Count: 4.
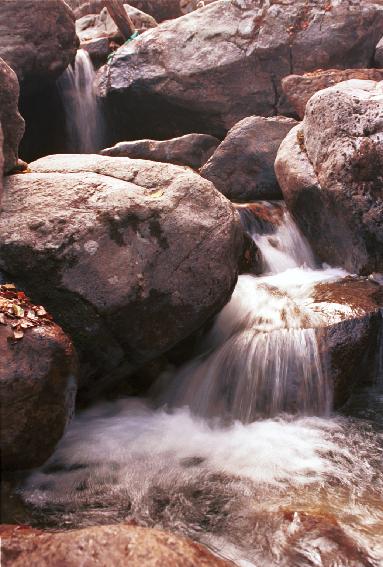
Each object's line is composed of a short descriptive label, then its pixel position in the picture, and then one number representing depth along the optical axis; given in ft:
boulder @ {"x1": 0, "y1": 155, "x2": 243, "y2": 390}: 14.35
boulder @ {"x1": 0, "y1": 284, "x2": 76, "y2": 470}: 10.80
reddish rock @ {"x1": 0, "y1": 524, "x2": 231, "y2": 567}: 7.33
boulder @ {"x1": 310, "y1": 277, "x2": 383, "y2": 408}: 16.49
